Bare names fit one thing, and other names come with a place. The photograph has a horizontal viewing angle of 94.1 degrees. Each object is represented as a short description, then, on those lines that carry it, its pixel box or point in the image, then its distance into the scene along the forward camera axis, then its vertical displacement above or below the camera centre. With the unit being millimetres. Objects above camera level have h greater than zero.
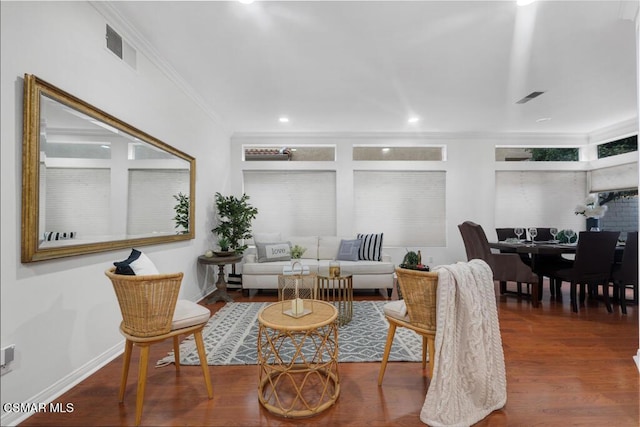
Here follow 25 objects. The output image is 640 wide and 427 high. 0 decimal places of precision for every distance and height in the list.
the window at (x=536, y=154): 5578 +1186
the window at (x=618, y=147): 4871 +1198
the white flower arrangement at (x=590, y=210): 4094 +99
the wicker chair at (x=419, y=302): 1719 -512
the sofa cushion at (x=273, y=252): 4426 -521
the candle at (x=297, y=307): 1885 -574
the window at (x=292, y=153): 5488 +1187
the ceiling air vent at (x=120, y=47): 2334 +1394
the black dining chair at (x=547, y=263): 3976 -636
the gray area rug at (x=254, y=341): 2365 -1116
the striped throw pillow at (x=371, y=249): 4598 -495
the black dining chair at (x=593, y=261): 3359 -505
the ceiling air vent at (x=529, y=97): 3744 +1561
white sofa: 4191 -792
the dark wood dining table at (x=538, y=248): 3548 -378
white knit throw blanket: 1611 -759
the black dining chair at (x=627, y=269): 3336 -594
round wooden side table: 3766 -699
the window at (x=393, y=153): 5586 +1203
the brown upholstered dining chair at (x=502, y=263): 3709 -585
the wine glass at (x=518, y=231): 4336 -203
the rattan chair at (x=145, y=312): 1605 -536
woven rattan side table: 1687 -1081
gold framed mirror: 1687 +270
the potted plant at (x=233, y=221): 4285 -58
